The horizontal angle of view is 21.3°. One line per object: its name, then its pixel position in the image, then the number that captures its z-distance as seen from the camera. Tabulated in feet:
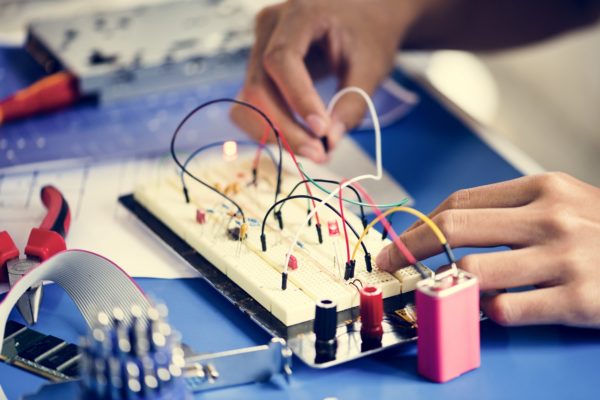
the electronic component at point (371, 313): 2.31
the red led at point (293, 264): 2.46
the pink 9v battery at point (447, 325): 2.24
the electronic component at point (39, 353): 2.31
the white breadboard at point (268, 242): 2.40
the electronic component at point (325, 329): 2.30
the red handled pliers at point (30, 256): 2.44
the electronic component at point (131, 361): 2.12
